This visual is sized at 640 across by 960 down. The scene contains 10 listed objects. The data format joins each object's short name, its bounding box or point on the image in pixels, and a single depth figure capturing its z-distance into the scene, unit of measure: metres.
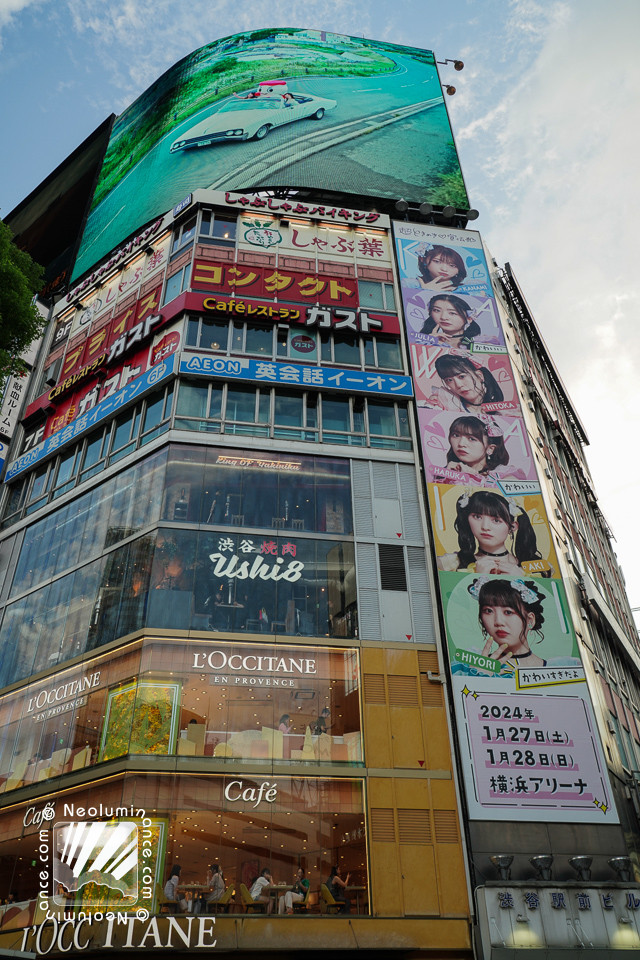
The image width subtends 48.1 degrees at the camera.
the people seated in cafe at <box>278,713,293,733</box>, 18.36
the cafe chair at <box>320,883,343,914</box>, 16.17
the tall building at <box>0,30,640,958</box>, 16.41
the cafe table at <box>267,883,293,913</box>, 16.17
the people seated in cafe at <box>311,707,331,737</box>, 18.48
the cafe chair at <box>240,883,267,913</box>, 15.91
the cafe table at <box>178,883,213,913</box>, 15.67
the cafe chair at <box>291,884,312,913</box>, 16.09
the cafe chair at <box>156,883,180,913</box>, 15.39
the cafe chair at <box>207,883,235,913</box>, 15.71
